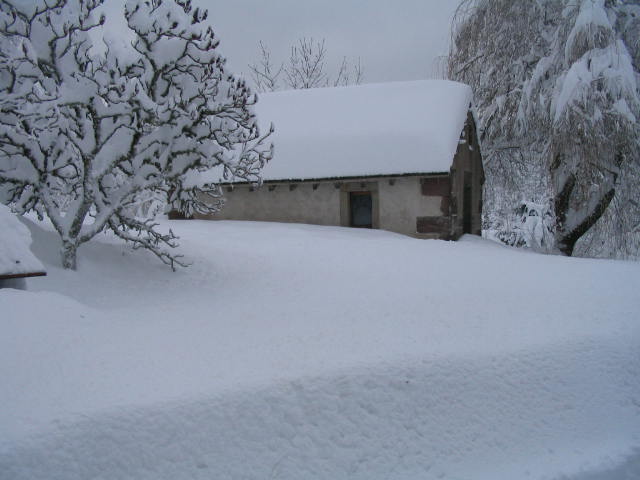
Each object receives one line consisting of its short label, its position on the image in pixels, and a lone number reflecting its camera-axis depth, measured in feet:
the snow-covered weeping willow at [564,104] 31.81
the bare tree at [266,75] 97.09
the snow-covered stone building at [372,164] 35.47
